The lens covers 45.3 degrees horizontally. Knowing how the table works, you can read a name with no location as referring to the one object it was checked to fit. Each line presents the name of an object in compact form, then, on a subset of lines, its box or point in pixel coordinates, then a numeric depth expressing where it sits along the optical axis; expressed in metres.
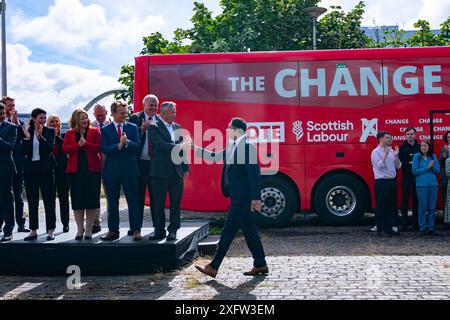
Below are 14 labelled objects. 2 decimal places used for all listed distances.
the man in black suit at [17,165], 7.81
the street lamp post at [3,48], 20.22
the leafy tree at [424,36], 19.20
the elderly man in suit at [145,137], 7.02
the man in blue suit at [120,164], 6.73
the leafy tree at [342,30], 20.23
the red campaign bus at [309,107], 10.57
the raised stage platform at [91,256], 6.65
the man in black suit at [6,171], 7.14
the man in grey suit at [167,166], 6.69
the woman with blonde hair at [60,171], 7.61
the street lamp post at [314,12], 18.17
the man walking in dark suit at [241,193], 6.33
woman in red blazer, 6.82
